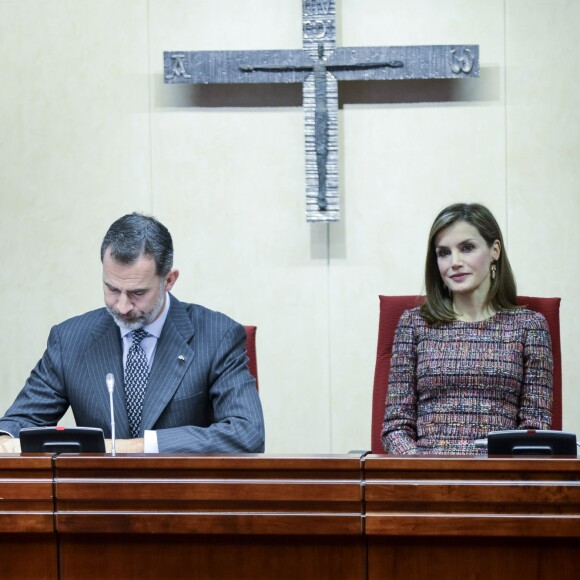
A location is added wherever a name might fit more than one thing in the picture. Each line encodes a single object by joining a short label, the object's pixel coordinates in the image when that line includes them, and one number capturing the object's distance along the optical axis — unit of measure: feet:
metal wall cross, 25.42
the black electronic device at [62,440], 14.22
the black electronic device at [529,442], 13.39
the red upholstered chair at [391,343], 19.99
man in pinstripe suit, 17.30
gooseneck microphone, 14.54
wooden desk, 12.47
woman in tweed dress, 18.85
